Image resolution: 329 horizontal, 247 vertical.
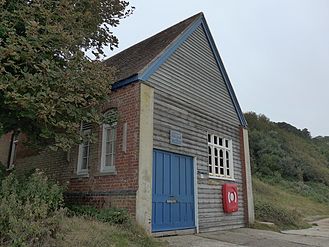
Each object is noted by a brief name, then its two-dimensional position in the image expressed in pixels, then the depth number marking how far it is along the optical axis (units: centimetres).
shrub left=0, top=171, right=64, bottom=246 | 578
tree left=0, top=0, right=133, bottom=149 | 729
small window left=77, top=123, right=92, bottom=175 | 1099
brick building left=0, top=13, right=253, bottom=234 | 945
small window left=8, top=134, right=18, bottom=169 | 1540
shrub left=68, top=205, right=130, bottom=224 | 855
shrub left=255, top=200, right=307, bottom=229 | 1516
